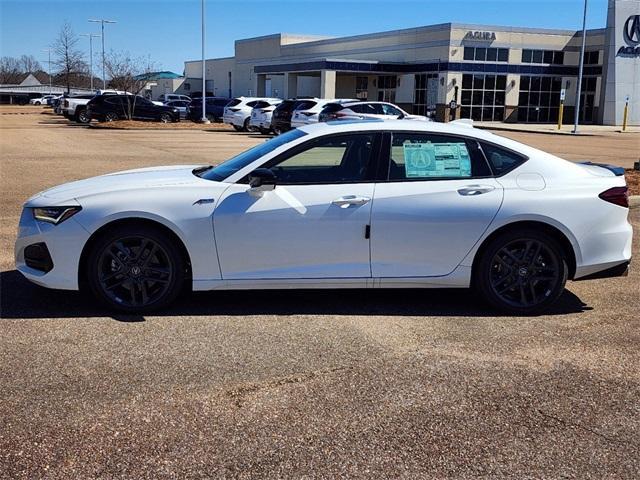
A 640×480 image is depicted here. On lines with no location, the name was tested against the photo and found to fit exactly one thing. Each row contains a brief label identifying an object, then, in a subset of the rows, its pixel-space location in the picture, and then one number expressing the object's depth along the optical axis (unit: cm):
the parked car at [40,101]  10288
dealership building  5094
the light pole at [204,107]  4181
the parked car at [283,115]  2877
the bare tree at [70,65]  6372
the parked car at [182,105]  4609
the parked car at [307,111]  2713
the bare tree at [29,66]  16212
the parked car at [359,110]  2630
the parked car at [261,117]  3191
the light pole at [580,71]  4075
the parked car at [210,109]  4369
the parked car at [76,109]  3912
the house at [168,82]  10450
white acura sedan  541
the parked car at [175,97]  6622
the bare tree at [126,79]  4516
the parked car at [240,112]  3450
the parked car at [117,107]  3806
